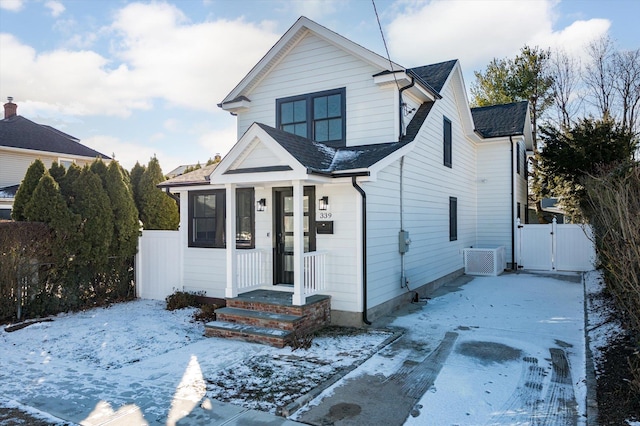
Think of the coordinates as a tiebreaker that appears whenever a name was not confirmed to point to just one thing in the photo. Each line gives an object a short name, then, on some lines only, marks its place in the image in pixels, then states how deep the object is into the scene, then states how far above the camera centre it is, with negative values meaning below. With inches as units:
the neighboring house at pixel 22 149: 785.6 +139.5
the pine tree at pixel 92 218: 345.4 +0.0
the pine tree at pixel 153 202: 519.8 +20.5
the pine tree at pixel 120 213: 375.6 +4.6
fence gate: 544.7 -41.2
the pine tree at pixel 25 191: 329.1 +21.7
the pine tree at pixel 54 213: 323.3 +4.0
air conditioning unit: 533.0 -56.8
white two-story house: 289.9 +25.9
